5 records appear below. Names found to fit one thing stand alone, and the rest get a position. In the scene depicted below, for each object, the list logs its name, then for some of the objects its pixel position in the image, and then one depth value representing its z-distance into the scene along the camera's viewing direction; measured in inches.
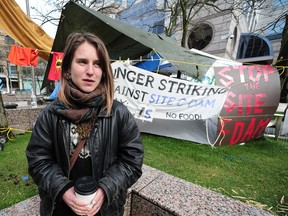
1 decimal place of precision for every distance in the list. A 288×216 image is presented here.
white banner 175.6
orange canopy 162.1
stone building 679.7
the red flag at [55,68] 204.8
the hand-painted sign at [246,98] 184.9
